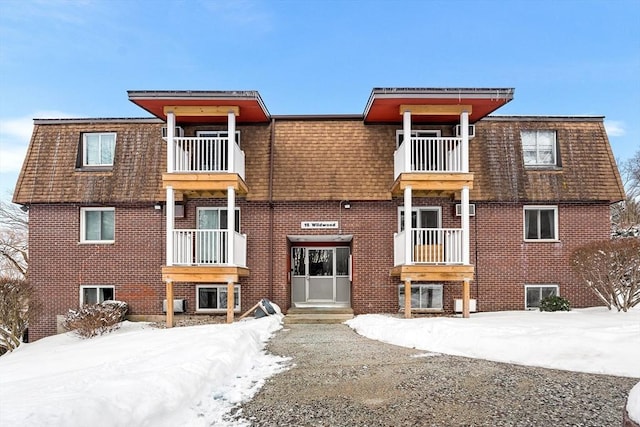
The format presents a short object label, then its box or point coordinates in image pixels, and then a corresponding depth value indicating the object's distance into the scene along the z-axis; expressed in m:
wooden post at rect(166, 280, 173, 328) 14.90
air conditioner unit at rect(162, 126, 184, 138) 16.25
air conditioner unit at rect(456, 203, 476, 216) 16.38
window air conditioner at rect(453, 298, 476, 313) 16.20
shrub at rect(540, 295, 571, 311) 14.77
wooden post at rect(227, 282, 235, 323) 14.88
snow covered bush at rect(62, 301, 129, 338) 14.17
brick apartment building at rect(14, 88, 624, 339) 16.41
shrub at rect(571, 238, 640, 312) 13.23
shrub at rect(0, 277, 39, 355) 14.59
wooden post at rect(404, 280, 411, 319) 14.82
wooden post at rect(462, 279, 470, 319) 14.66
